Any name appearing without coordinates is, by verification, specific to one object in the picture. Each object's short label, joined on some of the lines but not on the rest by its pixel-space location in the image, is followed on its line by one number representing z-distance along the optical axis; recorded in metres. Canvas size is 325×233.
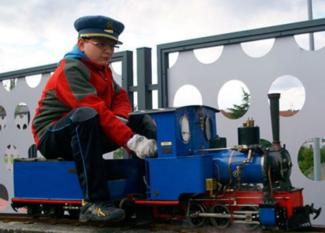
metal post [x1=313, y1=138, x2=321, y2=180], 4.94
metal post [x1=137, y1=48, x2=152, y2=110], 5.81
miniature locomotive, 3.12
